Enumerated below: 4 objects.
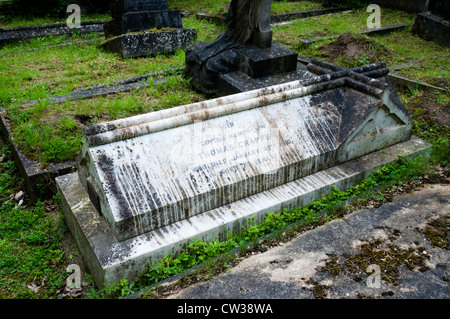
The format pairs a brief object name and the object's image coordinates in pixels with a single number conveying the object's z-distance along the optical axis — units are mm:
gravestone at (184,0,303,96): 5289
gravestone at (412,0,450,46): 7911
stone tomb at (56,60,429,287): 2623
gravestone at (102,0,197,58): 7402
